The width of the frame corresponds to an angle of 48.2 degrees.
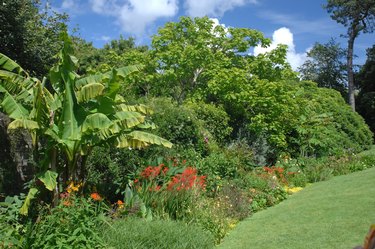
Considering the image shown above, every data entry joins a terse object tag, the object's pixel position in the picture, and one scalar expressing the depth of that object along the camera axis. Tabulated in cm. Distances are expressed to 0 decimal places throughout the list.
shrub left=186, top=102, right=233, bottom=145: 1472
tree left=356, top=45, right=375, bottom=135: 3406
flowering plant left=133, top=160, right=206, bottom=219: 797
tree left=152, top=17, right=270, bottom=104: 1823
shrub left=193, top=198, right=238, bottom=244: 779
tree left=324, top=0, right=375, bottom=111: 3544
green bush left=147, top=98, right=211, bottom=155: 1195
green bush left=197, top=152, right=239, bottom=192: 1015
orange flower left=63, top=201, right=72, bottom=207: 631
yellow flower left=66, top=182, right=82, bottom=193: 680
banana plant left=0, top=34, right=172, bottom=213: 705
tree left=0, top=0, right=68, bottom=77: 1438
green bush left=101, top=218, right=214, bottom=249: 594
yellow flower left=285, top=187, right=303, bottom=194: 1226
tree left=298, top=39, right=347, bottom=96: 4041
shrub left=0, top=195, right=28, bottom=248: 548
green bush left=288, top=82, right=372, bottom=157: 1777
